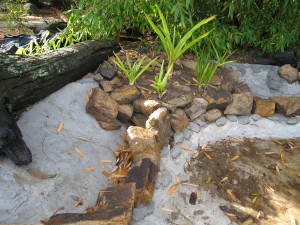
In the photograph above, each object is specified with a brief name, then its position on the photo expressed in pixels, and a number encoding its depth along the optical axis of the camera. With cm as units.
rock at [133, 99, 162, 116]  224
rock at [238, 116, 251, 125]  256
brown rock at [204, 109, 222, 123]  248
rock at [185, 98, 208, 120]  241
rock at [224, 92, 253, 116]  257
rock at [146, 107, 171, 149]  204
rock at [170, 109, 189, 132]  224
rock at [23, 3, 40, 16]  628
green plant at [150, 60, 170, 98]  229
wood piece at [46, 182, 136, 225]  127
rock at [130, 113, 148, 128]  226
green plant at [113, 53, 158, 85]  238
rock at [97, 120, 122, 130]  213
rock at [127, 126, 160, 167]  188
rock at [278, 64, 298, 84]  298
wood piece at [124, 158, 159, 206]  165
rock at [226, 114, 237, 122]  256
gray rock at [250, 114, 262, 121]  261
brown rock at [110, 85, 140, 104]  227
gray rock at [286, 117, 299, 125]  262
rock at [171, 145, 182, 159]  212
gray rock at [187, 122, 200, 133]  237
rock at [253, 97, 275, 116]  264
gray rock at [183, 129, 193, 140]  231
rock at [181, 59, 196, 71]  279
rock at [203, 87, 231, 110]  252
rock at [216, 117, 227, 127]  249
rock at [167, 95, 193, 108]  237
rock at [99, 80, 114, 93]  232
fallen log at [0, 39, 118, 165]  156
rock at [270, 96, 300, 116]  263
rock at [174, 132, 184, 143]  225
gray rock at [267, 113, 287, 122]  264
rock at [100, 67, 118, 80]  243
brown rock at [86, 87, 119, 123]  213
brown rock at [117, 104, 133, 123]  221
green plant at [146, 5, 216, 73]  217
